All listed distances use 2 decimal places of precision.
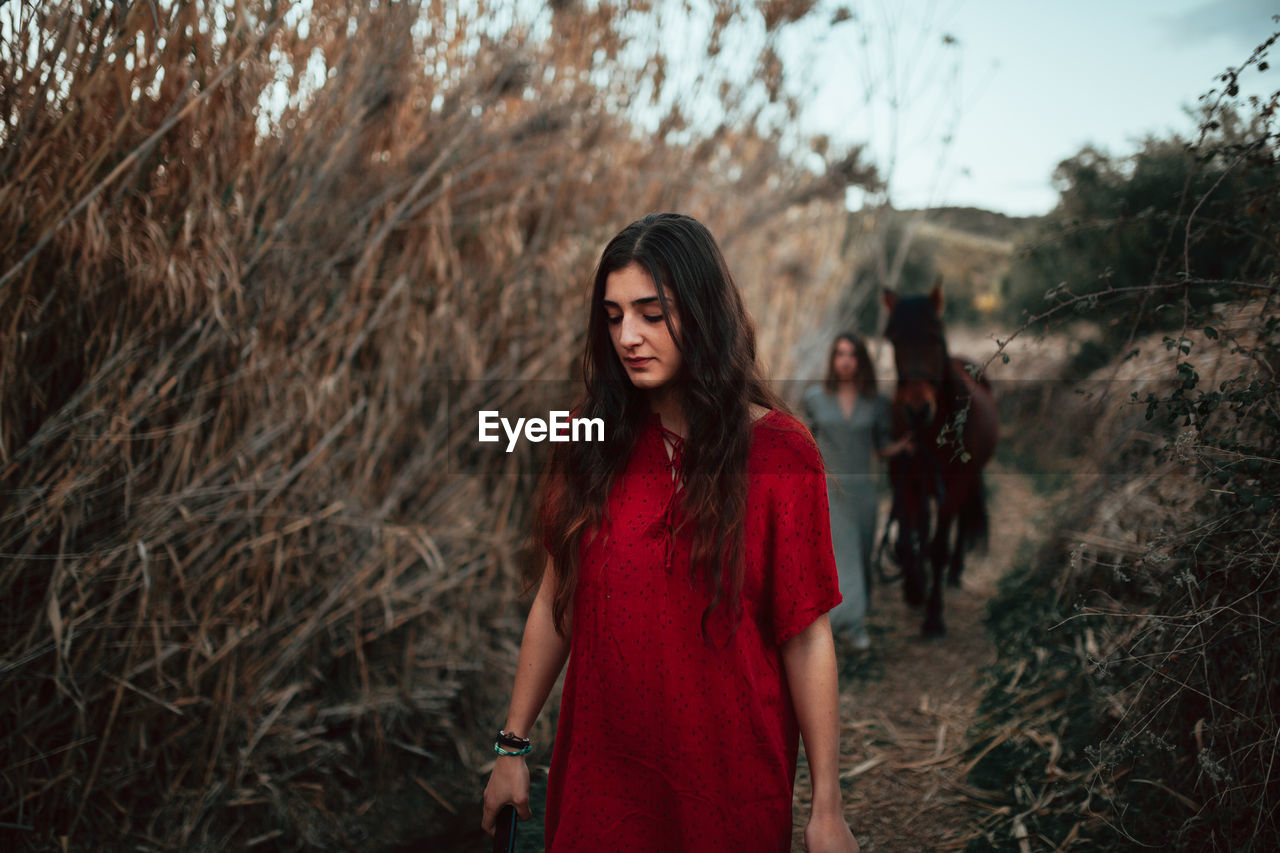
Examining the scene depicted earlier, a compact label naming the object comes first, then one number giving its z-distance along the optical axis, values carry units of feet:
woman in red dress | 4.27
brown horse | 12.16
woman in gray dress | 13.43
